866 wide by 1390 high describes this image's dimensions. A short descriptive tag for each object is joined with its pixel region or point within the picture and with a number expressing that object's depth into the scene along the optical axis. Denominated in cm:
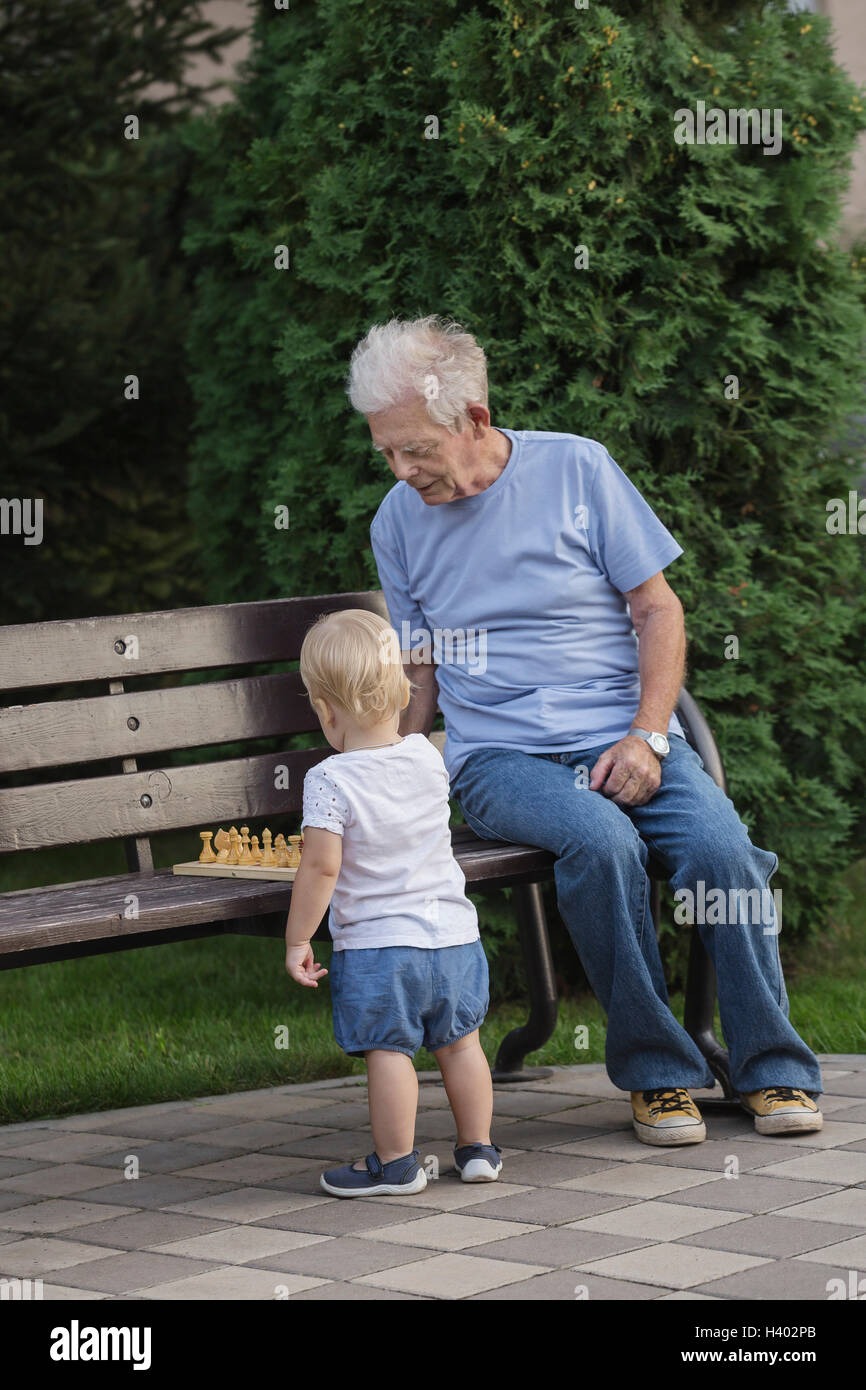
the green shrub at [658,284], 478
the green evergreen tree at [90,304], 848
